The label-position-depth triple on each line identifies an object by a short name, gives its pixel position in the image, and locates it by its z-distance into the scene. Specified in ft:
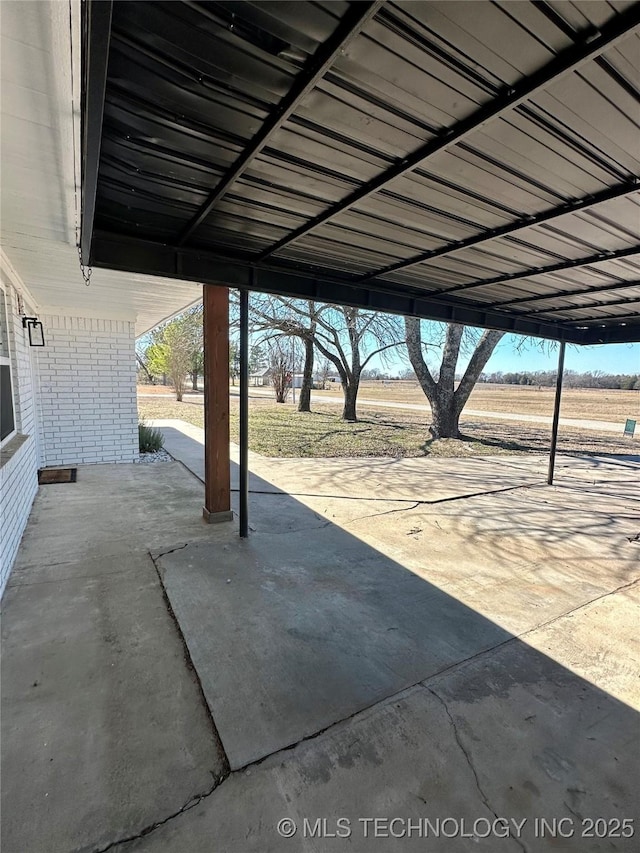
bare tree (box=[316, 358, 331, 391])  77.26
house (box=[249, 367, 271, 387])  113.09
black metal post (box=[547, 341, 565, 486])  24.39
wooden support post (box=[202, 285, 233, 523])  14.28
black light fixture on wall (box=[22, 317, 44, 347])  18.43
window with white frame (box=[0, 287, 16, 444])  12.51
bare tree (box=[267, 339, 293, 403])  67.87
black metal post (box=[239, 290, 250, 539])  13.82
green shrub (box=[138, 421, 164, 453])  28.32
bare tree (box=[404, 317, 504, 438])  41.04
